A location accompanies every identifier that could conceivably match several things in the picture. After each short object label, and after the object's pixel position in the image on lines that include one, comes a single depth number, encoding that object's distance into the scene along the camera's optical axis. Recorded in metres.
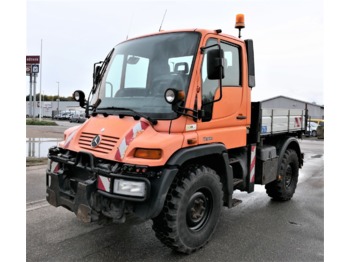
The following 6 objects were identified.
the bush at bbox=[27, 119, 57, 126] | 25.74
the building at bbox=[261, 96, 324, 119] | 45.12
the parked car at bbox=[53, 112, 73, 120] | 46.39
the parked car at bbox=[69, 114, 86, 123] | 39.01
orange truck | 3.09
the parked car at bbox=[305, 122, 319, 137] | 25.47
